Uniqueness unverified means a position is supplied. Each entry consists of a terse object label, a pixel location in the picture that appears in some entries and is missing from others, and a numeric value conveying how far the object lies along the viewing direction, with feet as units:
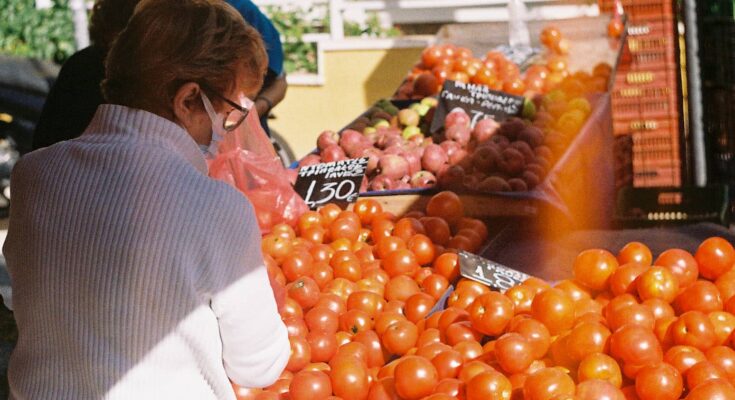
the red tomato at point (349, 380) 8.24
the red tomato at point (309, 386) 8.06
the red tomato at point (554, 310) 8.31
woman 5.54
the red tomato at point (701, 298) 8.46
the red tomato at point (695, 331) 7.75
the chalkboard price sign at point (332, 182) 13.82
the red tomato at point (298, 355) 8.89
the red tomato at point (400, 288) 10.75
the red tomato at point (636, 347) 7.46
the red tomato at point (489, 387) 7.32
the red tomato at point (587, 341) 7.74
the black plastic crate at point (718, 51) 18.84
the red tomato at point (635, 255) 9.50
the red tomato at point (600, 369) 7.39
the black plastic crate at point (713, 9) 18.81
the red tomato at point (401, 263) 11.35
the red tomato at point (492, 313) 8.51
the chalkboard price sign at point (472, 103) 17.31
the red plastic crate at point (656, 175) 20.35
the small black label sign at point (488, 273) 10.01
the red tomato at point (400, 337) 9.12
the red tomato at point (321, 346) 9.20
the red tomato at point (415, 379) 7.77
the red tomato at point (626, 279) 8.95
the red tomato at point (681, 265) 9.32
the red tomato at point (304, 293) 10.42
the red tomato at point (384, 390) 8.13
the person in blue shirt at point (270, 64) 15.51
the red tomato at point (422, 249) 11.84
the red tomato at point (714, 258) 9.38
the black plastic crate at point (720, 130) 18.78
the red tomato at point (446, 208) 13.05
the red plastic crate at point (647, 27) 20.98
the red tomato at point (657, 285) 8.68
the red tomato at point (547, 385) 7.01
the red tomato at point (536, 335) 8.00
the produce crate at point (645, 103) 20.39
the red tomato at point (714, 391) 6.82
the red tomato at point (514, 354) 7.68
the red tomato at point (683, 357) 7.50
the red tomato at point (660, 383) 7.09
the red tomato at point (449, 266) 10.91
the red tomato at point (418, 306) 9.94
